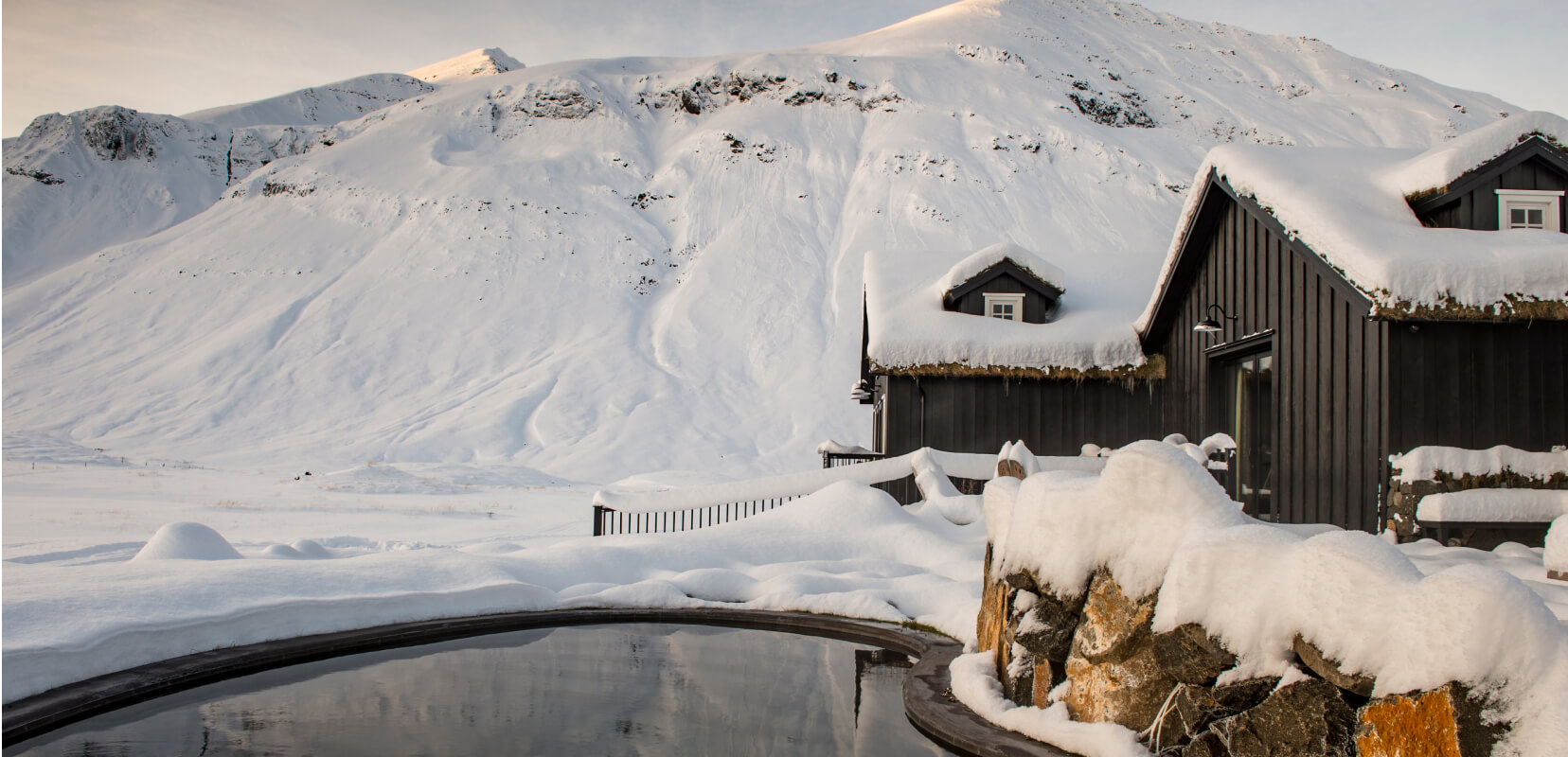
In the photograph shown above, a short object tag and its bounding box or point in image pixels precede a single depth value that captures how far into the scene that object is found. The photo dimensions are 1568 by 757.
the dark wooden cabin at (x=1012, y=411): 16.70
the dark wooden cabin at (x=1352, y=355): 9.30
